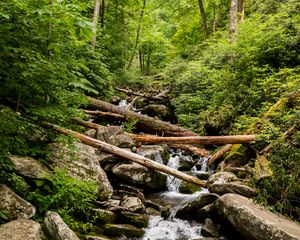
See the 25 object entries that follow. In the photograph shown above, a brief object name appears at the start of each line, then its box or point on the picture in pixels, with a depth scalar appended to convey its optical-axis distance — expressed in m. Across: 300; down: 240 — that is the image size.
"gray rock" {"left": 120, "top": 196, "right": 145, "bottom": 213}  5.93
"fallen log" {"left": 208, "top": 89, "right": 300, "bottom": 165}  7.60
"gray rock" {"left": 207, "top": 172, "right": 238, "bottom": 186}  6.58
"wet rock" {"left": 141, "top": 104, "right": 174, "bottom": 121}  13.63
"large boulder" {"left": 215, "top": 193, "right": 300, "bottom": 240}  4.11
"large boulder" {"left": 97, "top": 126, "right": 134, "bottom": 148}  8.37
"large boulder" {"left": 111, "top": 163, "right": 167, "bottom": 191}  7.11
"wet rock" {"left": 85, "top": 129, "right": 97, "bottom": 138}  8.87
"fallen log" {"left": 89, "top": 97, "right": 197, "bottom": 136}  10.73
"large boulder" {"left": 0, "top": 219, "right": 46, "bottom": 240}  3.40
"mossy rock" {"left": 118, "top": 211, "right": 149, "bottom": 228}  5.56
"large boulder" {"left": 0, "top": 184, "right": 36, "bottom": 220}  3.81
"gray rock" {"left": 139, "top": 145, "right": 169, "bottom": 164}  8.77
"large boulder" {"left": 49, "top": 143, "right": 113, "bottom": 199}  5.44
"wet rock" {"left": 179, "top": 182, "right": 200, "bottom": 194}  7.70
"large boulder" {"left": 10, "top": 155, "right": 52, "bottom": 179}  4.54
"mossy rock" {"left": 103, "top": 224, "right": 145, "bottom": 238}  5.14
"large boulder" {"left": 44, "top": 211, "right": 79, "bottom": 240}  3.65
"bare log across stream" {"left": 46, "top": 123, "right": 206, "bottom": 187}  7.04
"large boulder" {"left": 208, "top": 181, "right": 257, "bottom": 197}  5.69
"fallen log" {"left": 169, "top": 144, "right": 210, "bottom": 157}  9.59
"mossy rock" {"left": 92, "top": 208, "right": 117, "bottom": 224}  5.25
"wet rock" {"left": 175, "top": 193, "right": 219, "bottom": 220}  6.06
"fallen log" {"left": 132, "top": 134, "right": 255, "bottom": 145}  7.62
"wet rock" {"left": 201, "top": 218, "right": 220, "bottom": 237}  5.36
